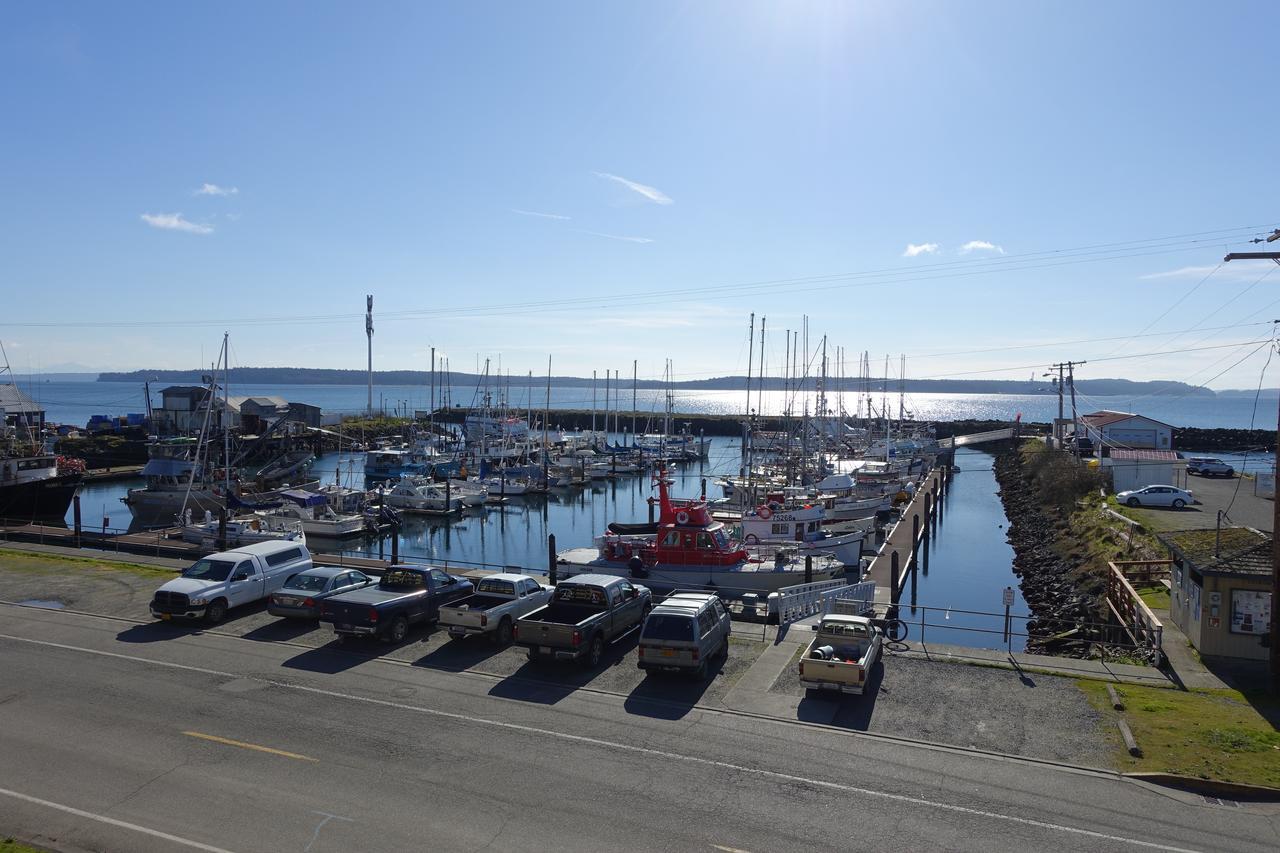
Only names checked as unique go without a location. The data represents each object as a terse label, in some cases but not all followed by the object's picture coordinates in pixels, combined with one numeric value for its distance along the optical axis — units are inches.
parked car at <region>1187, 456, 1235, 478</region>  2306.8
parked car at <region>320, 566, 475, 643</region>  767.1
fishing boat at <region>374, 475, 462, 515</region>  2416.3
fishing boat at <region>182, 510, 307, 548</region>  1608.0
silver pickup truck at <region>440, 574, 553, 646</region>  765.9
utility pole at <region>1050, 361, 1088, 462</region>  2391.6
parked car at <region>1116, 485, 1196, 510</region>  1707.7
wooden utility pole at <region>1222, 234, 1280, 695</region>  652.7
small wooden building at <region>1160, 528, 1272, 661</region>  718.5
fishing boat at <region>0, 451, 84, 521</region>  2118.6
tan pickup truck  633.6
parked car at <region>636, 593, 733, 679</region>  668.1
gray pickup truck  694.5
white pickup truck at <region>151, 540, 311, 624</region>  840.9
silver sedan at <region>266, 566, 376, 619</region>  831.7
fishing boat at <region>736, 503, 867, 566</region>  1473.9
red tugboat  1124.5
